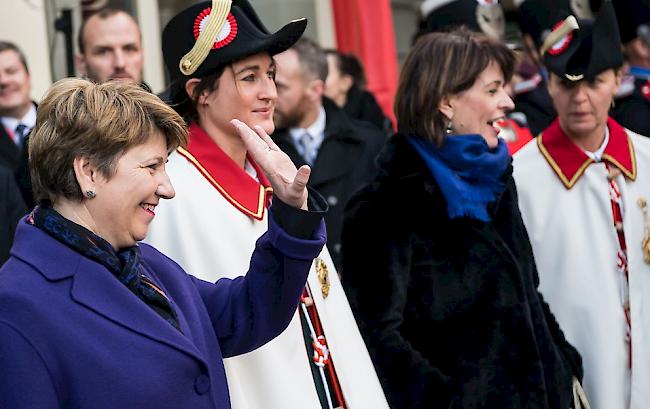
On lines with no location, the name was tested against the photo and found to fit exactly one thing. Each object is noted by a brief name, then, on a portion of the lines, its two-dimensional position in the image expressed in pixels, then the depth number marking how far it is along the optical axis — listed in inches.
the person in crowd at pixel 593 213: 314.2
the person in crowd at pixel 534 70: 376.9
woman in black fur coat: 283.0
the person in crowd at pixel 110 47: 420.6
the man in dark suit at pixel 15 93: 440.5
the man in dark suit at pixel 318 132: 453.7
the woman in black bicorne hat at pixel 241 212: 244.1
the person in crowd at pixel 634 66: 404.9
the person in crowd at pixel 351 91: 577.5
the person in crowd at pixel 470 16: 415.3
